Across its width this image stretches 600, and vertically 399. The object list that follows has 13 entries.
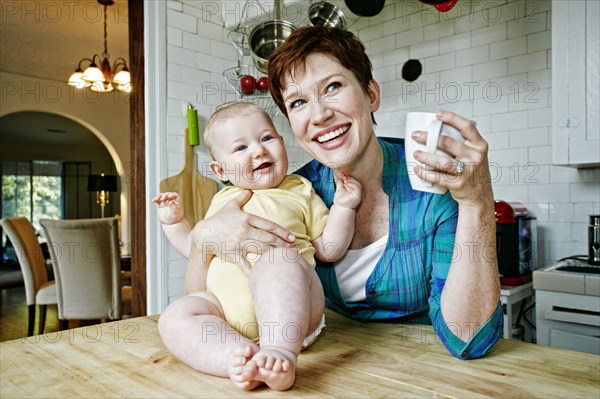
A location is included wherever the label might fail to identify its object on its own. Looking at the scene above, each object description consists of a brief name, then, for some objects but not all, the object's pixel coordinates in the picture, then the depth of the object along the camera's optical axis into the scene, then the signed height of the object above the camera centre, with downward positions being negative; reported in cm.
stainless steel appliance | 216 -22
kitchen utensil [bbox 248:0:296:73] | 222 +77
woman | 80 -4
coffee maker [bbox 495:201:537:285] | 222 -23
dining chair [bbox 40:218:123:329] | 348 -56
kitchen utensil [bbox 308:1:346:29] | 232 +91
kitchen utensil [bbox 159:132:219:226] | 232 +5
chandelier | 356 +95
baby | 69 -13
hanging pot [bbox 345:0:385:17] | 209 +85
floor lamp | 629 +18
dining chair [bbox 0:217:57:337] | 378 -59
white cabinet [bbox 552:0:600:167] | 208 +51
